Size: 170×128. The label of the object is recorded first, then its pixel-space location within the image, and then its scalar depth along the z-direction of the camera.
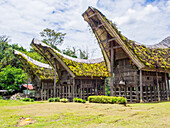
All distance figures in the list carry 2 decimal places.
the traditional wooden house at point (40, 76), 22.45
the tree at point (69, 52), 41.09
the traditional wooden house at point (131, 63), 13.83
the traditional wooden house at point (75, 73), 18.08
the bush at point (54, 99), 16.69
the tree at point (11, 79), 25.78
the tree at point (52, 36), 40.38
